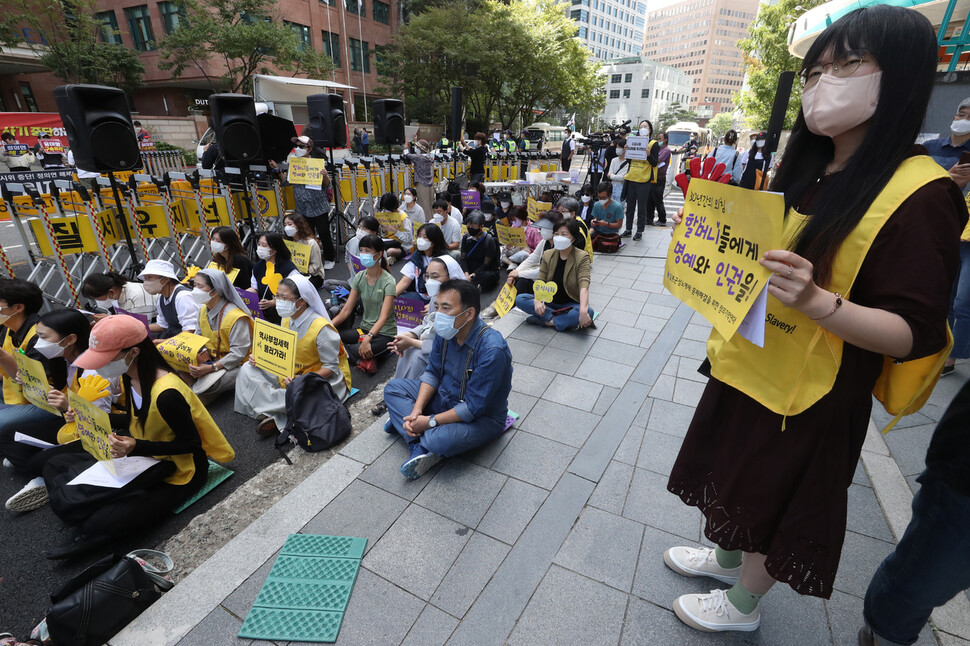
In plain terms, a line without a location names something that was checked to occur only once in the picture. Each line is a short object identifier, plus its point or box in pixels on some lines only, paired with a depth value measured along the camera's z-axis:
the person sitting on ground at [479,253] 6.93
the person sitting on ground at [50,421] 3.17
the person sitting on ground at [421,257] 5.48
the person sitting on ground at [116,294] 4.48
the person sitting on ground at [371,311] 5.00
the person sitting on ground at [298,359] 4.05
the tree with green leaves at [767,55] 20.58
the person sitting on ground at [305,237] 6.30
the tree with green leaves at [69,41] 18.47
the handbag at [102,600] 2.11
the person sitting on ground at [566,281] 5.21
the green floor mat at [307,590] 2.21
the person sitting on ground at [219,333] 4.39
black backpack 3.66
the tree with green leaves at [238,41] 19.50
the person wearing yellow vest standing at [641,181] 9.09
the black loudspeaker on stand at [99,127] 5.43
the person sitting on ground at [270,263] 5.15
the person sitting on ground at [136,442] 2.71
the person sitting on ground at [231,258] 5.45
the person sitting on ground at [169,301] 4.51
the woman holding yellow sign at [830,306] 1.15
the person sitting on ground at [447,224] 7.30
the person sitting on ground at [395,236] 7.50
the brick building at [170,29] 24.22
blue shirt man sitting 3.15
